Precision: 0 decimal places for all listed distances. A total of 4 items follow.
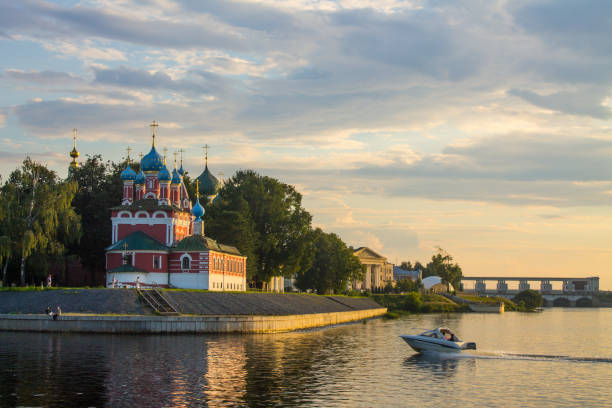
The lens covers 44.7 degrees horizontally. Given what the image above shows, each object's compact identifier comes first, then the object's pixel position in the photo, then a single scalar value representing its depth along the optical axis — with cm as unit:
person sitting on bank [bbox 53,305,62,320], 6325
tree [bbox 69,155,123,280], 10138
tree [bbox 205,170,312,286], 11419
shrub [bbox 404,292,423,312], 14525
